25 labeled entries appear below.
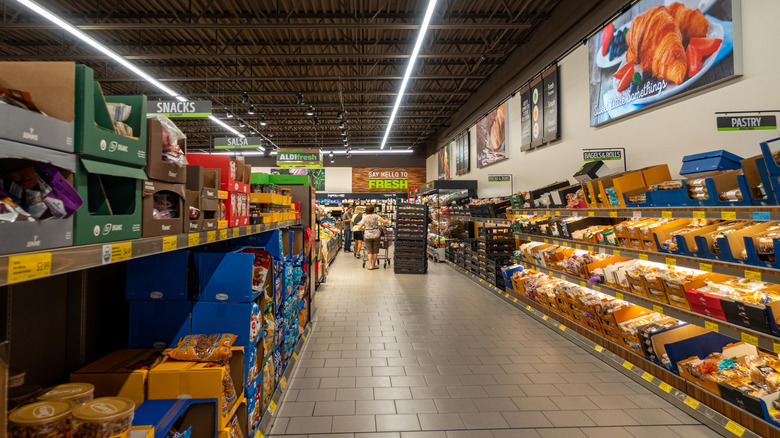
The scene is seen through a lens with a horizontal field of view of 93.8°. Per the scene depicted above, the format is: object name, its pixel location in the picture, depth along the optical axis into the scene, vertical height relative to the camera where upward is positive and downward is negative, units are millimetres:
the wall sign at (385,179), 21188 +2954
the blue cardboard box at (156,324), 1940 -500
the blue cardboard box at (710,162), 2850 +529
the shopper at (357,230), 12406 -14
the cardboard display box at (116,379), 1523 -623
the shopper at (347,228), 14984 +69
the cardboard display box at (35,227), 741 +10
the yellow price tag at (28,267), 740 -75
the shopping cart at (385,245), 10684 -465
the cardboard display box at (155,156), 1262 +261
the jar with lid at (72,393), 1130 -513
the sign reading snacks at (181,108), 6934 +2378
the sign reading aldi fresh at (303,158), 13102 +2613
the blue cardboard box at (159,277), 1969 -253
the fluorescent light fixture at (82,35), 5092 +3245
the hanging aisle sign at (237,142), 10598 +2600
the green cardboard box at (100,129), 951 +286
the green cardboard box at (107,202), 963 +91
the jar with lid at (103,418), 1005 -529
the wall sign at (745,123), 2662 +768
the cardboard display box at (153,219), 1234 +41
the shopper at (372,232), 9766 -67
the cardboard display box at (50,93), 854 +354
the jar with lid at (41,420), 926 -495
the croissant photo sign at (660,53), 3484 +1977
